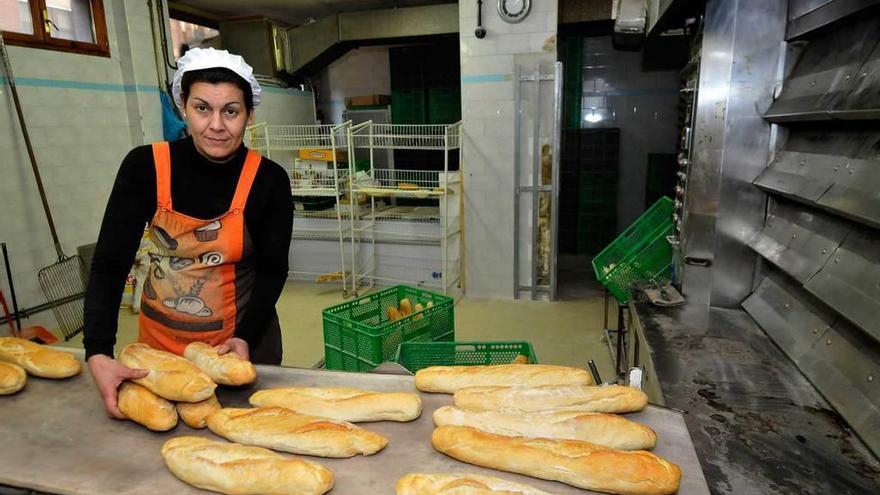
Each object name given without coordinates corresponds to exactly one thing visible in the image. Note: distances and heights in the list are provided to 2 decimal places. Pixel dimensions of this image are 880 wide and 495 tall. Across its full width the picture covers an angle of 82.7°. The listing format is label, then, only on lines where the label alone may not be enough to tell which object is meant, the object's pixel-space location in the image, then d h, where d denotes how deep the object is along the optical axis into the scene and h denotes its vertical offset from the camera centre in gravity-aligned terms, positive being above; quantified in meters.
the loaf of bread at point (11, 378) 1.16 -0.52
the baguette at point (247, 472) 0.86 -0.56
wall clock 4.50 +1.20
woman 1.28 -0.22
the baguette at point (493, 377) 1.16 -0.54
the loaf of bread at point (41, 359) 1.25 -0.51
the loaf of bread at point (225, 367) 1.14 -0.49
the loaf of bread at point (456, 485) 0.83 -0.56
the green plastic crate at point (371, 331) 2.46 -0.95
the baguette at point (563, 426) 0.96 -0.55
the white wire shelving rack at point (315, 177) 5.04 -0.30
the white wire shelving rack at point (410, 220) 4.92 -0.78
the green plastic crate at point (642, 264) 3.08 -0.75
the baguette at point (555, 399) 1.05 -0.54
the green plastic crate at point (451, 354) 2.10 -0.87
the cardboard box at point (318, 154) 5.12 -0.06
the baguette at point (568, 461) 0.85 -0.55
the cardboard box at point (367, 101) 6.77 +0.63
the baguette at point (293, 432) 0.95 -0.54
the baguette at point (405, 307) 3.09 -0.97
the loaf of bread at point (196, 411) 1.05 -0.54
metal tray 0.88 -0.57
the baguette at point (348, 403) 1.05 -0.54
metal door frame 4.53 -0.34
